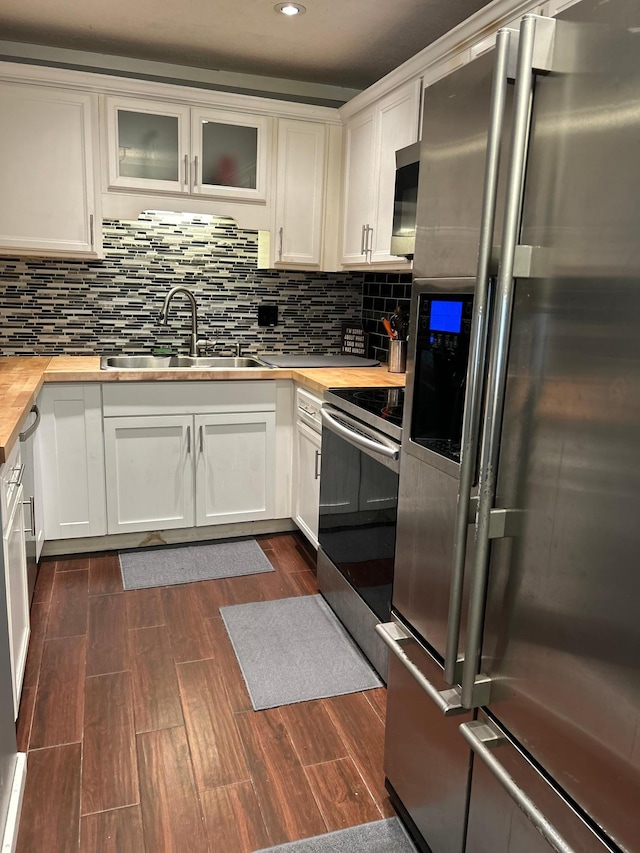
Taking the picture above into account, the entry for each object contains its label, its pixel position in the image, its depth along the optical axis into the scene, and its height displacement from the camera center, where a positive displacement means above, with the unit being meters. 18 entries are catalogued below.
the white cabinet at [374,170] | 2.83 +0.60
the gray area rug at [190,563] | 2.95 -1.27
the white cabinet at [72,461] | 2.94 -0.79
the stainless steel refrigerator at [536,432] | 0.88 -0.20
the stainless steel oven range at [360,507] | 2.11 -0.74
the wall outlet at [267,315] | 3.77 -0.13
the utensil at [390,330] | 3.30 -0.17
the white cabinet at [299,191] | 3.38 +0.53
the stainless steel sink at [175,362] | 3.50 -0.39
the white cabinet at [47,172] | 2.98 +0.51
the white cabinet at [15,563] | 1.81 -0.84
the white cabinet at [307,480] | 2.97 -0.86
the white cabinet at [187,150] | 3.12 +0.67
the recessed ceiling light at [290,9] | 2.67 +1.15
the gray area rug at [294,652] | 2.18 -1.28
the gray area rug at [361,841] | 1.56 -1.29
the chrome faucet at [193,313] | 3.40 -0.13
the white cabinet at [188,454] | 3.06 -0.78
